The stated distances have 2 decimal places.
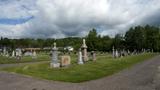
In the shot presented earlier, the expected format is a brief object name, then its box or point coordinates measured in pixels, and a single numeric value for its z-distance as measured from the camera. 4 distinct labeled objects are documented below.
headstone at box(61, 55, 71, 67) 12.57
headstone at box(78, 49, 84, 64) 14.11
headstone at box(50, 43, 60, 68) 12.24
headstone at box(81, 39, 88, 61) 15.85
